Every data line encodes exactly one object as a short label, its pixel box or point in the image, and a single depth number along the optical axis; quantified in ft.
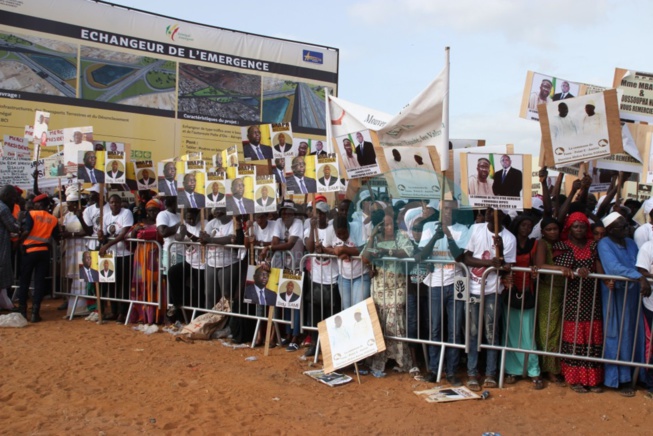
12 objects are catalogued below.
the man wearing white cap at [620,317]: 20.03
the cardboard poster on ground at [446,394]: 19.47
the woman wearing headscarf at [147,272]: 29.99
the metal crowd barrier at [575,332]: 19.80
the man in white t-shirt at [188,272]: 28.55
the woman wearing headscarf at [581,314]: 20.25
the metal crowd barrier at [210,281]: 27.04
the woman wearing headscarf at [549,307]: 20.92
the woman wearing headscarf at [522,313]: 21.07
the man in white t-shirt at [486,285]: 20.75
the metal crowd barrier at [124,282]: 29.99
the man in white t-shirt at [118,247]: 30.40
